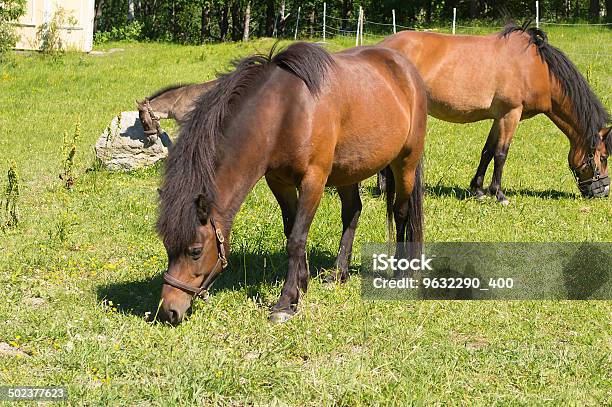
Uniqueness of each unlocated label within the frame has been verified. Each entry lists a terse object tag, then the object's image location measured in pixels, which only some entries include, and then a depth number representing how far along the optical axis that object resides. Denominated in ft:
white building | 80.43
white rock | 34.71
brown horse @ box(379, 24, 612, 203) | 31.22
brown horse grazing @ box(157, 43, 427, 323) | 16.20
